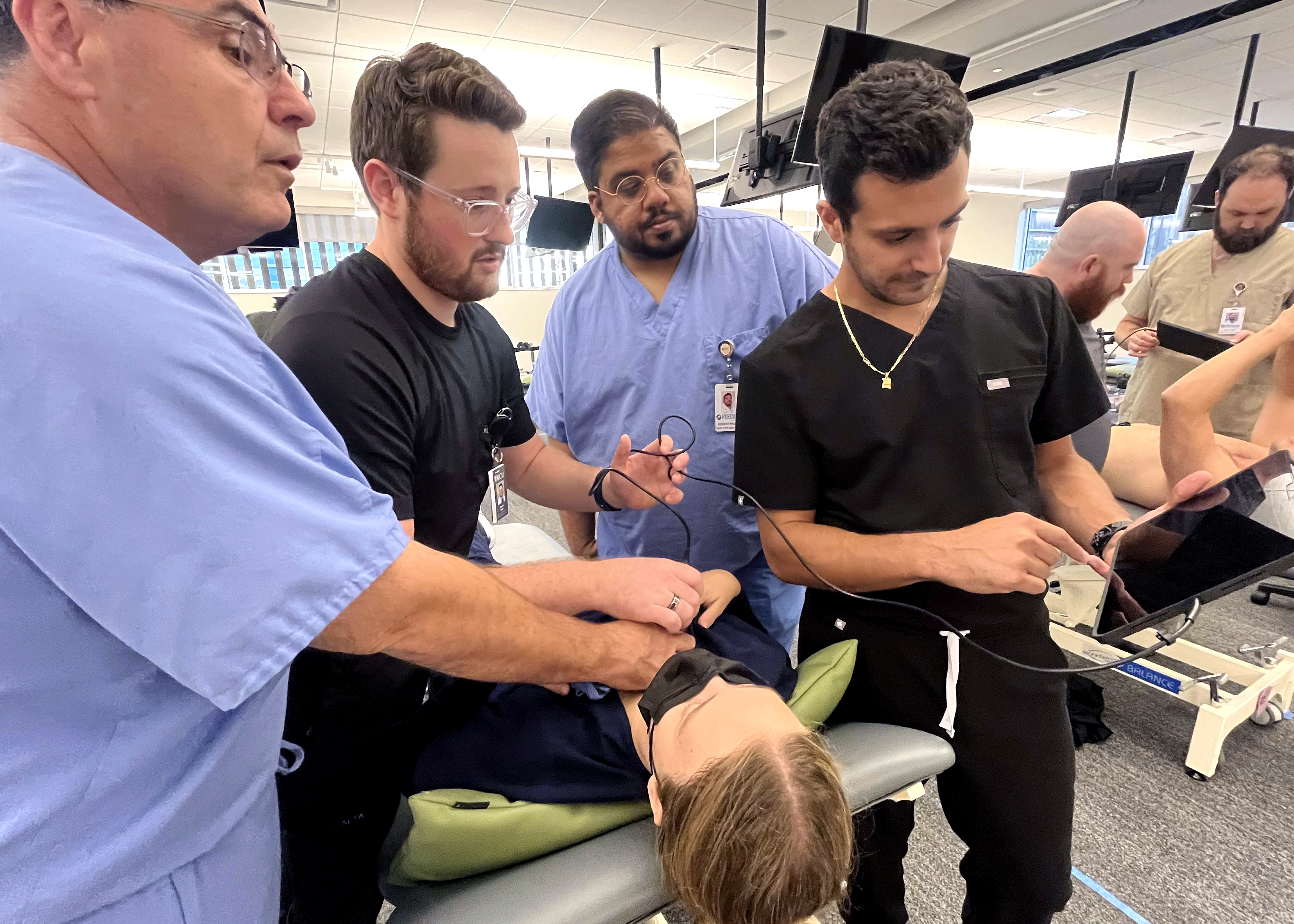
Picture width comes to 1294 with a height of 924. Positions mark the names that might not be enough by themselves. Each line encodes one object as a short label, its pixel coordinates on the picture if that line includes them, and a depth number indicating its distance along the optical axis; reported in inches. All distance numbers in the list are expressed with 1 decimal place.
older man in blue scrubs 17.8
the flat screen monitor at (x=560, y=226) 251.6
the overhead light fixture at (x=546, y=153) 255.3
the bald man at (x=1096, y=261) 74.8
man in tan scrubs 99.7
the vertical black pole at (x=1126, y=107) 227.3
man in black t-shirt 37.9
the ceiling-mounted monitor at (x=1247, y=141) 105.7
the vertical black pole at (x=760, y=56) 133.4
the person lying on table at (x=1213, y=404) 60.2
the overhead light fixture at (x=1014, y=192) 393.7
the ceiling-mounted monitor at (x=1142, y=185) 194.5
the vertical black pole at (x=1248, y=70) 201.9
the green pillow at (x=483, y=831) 32.7
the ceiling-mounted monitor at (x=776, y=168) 144.2
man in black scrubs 40.2
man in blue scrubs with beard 58.9
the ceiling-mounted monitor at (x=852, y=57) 98.0
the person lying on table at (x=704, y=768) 29.6
